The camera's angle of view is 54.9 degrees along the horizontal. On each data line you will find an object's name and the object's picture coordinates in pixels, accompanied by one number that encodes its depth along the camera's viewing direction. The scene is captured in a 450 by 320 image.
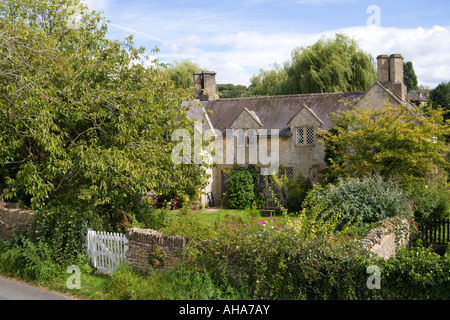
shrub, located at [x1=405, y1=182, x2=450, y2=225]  15.89
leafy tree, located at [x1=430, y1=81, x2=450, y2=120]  45.56
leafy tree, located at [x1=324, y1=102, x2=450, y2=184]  17.94
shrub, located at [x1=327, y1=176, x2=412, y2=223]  13.34
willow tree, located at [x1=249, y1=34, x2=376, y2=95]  38.62
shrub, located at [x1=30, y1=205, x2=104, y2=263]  12.02
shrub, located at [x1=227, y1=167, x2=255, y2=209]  25.78
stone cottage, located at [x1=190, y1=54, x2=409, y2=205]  26.05
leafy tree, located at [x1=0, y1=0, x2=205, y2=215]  12.17
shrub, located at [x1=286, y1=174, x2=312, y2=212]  25.31
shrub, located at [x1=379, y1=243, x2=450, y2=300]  7.83
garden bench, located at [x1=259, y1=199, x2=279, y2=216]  25.71
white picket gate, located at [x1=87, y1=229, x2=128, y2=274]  11.61
